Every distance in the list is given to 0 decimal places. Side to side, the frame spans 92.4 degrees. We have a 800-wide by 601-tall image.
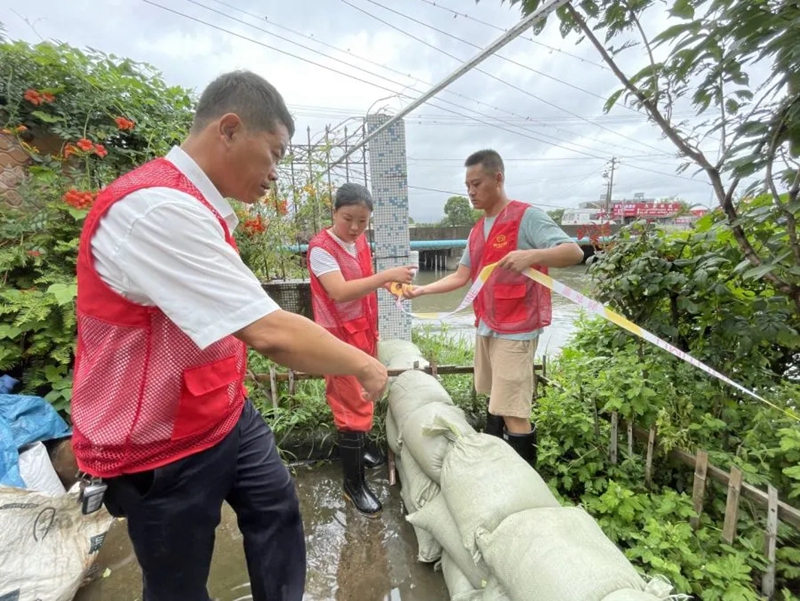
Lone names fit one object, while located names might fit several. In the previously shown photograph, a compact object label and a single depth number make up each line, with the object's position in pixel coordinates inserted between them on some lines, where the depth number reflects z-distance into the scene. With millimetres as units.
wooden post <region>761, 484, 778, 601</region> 1432
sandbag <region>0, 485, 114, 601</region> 1429
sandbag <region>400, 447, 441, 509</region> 1901
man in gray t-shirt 2008
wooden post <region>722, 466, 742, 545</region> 1525
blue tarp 1767
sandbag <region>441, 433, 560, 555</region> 1391
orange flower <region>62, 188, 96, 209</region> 2706
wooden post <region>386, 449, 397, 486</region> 2504
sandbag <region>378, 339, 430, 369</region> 2934
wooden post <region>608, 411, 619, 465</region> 2031
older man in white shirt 819
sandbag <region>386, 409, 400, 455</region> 2352
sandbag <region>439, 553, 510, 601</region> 1303
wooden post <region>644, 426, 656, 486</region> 1903
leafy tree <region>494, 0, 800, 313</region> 1297
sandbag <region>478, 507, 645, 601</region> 1050
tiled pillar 3777
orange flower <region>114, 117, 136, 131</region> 3159
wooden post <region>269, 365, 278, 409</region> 2770
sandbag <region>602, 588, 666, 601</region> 974
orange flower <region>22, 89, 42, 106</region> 2855
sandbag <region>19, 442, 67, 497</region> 1836
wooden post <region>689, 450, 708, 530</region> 1658
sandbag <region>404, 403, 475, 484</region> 1811
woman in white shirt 2131
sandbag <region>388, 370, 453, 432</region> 2238
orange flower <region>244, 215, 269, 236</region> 4293
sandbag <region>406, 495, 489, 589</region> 1440
